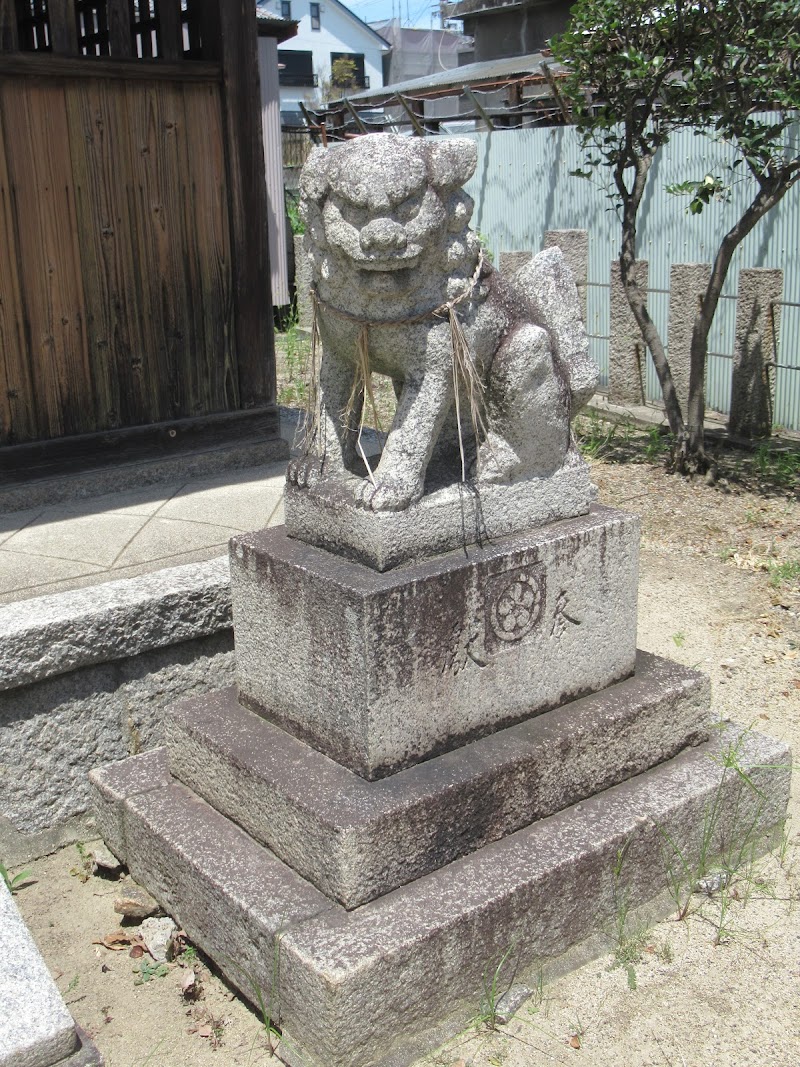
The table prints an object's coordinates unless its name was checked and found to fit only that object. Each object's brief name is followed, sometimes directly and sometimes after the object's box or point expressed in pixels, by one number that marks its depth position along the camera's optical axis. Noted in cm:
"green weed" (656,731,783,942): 304
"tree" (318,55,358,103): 3400
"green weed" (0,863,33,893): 324
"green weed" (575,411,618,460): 752
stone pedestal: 254
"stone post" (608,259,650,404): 852
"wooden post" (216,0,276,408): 504
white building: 3828
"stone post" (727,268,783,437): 730
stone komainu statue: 256
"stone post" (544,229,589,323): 923
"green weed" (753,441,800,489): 668
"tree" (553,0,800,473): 620
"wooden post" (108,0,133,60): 469
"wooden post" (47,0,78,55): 456
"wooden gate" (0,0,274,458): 461
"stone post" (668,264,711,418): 775
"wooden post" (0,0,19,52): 438
